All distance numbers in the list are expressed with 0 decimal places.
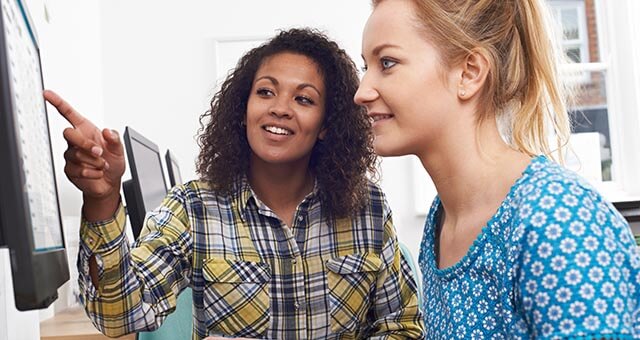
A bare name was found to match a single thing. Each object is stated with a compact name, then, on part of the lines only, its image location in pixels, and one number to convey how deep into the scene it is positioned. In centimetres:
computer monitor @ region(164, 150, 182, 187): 250
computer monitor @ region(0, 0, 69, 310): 62
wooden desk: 168
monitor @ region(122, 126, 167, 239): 162
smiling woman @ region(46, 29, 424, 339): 141
